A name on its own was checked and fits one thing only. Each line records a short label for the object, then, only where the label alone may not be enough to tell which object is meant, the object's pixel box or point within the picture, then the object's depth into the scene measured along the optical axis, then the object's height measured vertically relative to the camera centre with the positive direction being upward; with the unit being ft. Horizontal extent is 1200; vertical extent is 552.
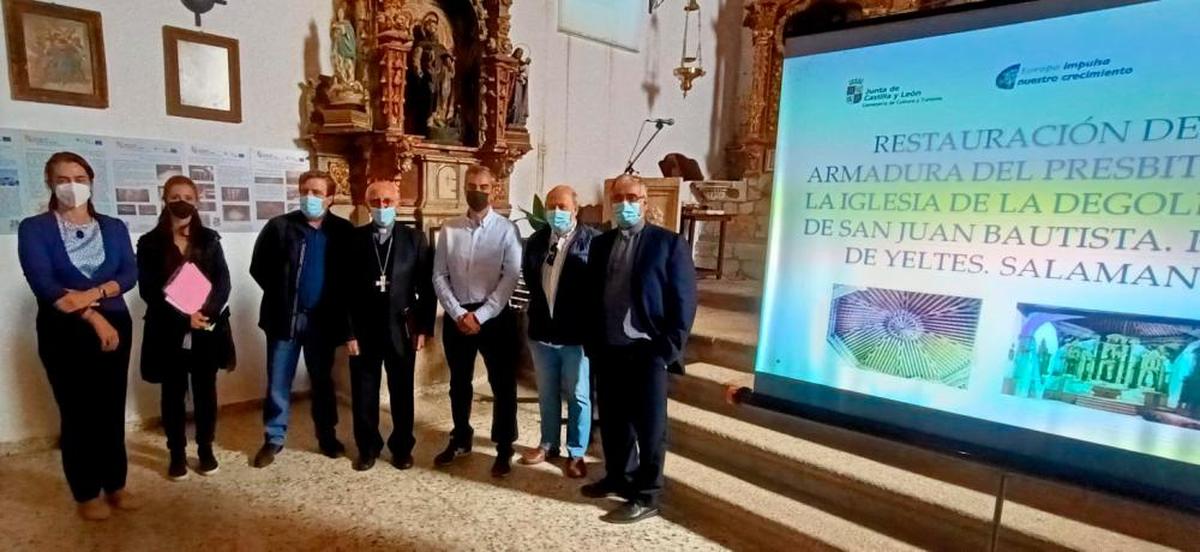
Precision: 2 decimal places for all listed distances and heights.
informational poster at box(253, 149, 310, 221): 10.79 +0.13
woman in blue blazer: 6.64 -1.51
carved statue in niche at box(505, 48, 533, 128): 13.94 +2.30
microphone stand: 16.07 +1.61
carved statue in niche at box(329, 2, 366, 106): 10.83 +2.32
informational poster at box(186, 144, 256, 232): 10.11 +0.02
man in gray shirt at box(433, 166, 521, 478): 8.61 -1.30
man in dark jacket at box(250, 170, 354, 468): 8.51 -1.41
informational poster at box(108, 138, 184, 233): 9.29 +0.11
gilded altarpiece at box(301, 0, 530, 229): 11.18 +1.86
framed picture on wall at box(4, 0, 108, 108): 8.38 +1.71
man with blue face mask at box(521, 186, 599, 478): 8.23 -1.51
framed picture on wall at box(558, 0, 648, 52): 15.44 +4.82
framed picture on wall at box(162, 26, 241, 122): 9.65 +1.75
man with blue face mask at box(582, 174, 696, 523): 7.43 -1.54
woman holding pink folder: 7.63 -1.54
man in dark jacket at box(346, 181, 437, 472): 8.48 -1.69
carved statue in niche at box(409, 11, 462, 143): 12.74 +2.41
